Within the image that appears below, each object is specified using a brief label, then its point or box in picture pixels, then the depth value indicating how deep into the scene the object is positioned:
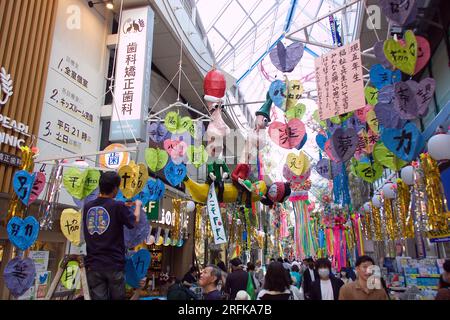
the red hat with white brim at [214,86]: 6.70
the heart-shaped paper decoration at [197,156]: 6.98
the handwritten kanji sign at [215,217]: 5.75
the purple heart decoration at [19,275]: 3.90
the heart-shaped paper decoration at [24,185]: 4.33
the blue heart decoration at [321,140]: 7.96
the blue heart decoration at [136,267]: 3.12
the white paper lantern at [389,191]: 7.55
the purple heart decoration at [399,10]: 4.16
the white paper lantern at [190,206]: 10.89
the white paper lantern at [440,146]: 4.64
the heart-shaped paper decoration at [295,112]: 6.83
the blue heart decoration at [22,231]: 4.23
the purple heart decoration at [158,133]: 8.05
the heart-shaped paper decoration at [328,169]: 8.11
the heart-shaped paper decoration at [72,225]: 4.92
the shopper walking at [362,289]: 2.84
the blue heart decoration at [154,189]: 6.69
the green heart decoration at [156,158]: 6.62
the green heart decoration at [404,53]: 4.27
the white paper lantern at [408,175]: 5.99
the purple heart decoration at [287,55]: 6.11
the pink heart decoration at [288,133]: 6.58
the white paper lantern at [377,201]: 8.86
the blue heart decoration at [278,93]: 6.62
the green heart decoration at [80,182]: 4.87
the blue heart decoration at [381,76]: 5.27
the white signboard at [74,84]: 7.38
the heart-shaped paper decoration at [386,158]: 5.55
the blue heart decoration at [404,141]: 4.70
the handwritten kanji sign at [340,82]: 4.94
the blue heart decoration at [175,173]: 6.62
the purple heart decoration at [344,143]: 5.61
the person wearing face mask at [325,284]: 3.82
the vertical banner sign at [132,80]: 7.93
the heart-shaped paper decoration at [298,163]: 7.51
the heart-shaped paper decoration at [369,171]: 6.70
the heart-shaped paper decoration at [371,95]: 6.23
